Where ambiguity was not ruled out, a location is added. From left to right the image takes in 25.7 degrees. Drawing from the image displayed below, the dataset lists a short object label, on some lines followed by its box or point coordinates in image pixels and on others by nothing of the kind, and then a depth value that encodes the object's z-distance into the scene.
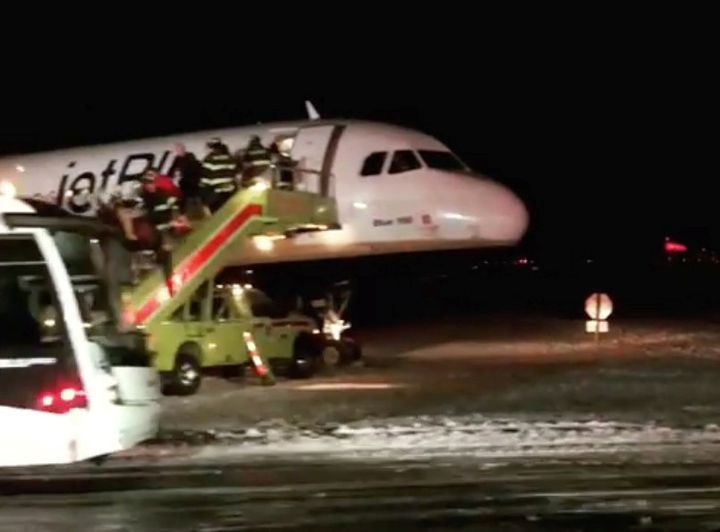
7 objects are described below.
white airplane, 26.39
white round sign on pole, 32.19
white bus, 11.44
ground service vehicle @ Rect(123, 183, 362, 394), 22.14
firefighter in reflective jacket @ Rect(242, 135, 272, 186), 24.56
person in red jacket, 22.67
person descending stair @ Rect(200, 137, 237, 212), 24.55
